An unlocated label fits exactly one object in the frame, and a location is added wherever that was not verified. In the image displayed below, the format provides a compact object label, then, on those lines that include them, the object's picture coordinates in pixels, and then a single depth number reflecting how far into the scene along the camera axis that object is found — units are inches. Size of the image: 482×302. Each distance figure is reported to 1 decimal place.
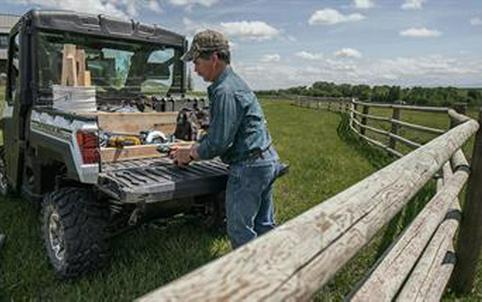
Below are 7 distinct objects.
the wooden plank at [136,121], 177.3
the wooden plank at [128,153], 159.0
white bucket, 179.2
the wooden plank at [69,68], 189.5
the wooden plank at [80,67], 193.2
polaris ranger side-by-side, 146.6
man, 129.9
